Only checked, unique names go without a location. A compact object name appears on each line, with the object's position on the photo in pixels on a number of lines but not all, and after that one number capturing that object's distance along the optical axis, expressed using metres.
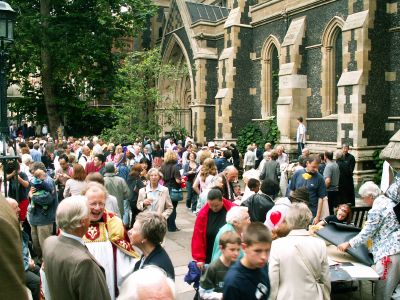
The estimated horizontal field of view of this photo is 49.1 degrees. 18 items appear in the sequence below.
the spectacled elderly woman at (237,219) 4.24
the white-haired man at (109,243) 3.91
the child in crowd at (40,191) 6.67
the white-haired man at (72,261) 2.78
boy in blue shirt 2.96
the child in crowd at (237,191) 7.70
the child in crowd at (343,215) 6.17
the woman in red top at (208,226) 4.84
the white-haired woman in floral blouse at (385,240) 4.78
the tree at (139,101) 18.36
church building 14.20
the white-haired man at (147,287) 1.81
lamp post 6.74
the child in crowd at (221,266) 3.48
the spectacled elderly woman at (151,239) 3.42
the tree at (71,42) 22.72
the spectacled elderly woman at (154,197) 7.07
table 4.53
